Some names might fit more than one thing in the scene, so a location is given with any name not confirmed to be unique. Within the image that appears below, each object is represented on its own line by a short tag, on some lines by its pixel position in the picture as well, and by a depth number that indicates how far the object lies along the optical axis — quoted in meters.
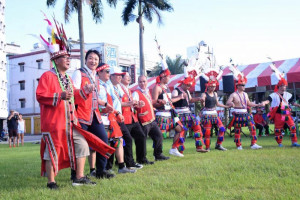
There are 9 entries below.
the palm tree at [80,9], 19.53
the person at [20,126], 19.40
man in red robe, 4.58
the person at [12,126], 18.06
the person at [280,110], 9.59
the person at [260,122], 16.43
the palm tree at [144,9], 24.91
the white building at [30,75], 43.59
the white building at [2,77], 39.12
